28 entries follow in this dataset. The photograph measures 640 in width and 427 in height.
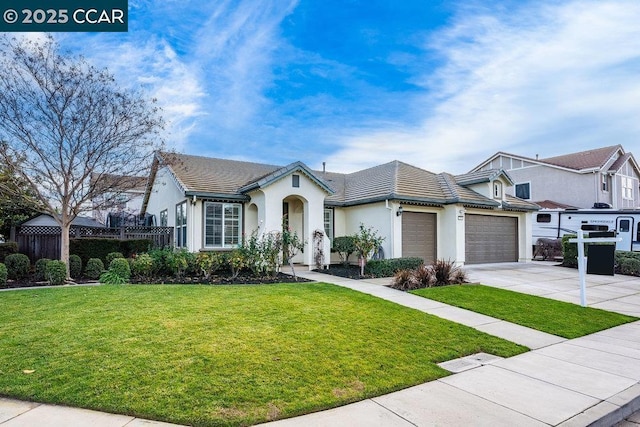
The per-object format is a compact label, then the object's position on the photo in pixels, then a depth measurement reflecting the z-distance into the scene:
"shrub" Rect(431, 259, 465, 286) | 11.17
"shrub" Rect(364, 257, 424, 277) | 12.95
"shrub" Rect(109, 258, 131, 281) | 10.72
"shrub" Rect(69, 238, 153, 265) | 12.64
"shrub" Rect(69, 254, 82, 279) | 11.35
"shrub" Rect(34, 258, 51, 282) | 10.57
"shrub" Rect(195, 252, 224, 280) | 11.50
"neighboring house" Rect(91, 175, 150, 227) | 11.43
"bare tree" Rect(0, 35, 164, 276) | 10.27
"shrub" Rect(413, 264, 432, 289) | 10.66
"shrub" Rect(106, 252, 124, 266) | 12.16
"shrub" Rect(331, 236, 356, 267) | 15.62
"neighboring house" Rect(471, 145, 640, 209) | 26.17
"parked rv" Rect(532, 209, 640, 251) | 18.58
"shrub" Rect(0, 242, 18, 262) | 11.87
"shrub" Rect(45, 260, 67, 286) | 10.02
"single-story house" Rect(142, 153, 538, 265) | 14.38
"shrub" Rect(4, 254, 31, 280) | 10.55
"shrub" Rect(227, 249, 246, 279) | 11.87
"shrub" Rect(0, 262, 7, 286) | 9.47
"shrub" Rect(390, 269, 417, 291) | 10.47
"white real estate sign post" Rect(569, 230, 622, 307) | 8.98
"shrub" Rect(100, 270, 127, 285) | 10.30
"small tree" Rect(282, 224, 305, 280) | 13.03
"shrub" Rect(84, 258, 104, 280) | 11.27
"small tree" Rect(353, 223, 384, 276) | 13.25
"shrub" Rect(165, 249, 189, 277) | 11.52
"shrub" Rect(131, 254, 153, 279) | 11.41
